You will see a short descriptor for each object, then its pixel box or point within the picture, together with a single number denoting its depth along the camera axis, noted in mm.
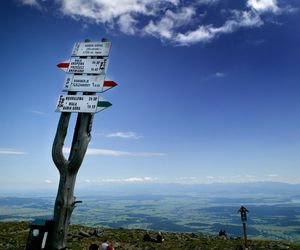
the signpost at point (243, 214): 21250
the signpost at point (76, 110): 7379
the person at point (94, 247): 16297
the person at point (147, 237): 23831
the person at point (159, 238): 23416
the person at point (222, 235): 27806
